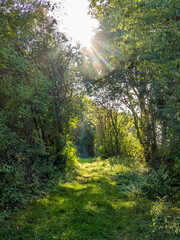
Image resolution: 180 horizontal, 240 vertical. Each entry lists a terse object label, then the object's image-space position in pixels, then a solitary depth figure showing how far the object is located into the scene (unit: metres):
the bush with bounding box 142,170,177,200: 7.50
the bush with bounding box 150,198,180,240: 4.29
